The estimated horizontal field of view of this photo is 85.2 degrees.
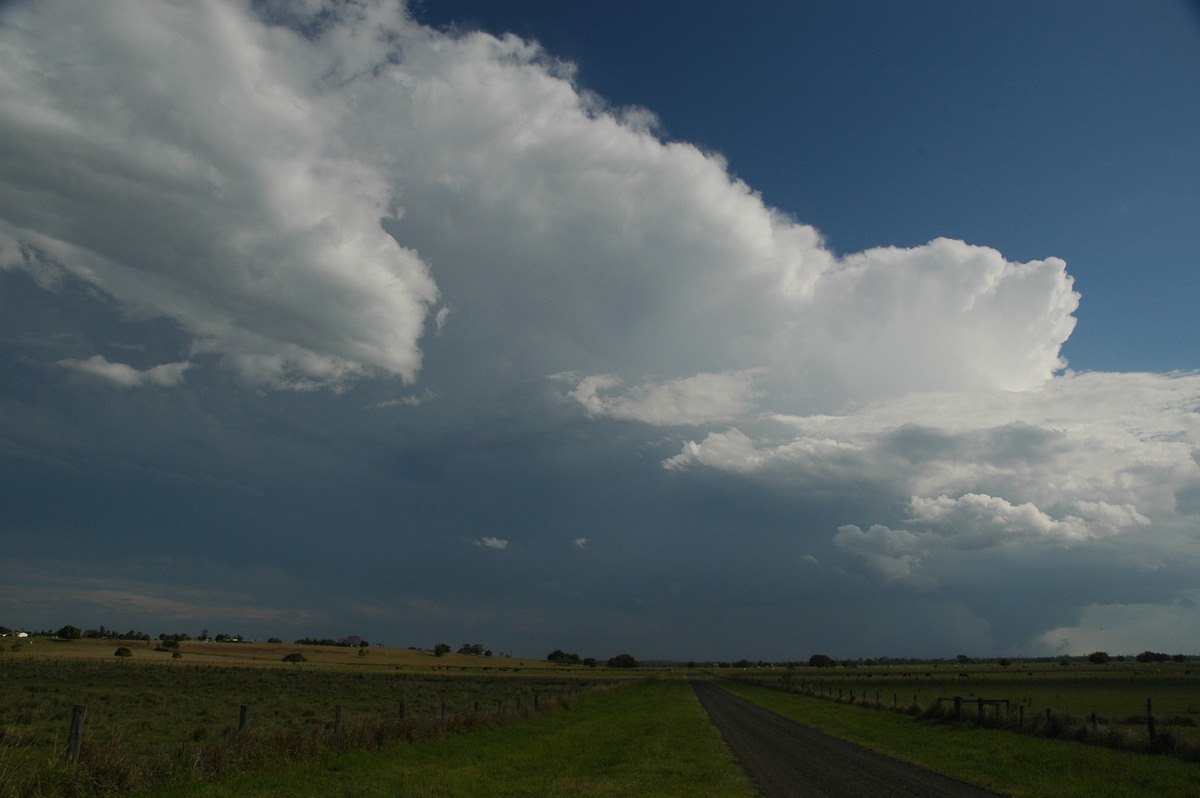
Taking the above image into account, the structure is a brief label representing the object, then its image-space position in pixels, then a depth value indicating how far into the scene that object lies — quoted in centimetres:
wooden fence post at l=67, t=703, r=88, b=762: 1091
